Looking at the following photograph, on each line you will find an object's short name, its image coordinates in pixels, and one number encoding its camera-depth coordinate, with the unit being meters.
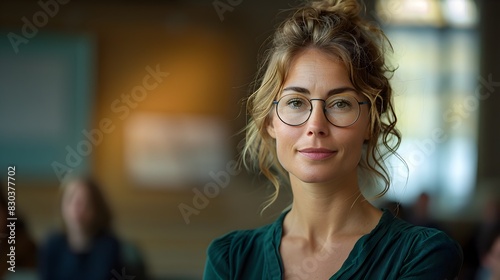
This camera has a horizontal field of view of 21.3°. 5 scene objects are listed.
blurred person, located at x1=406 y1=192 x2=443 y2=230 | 7.68
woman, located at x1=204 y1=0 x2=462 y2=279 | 2.17
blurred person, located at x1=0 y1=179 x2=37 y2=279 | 5.29
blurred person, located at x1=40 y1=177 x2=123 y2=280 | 5.75
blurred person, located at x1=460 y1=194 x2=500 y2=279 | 6.57
